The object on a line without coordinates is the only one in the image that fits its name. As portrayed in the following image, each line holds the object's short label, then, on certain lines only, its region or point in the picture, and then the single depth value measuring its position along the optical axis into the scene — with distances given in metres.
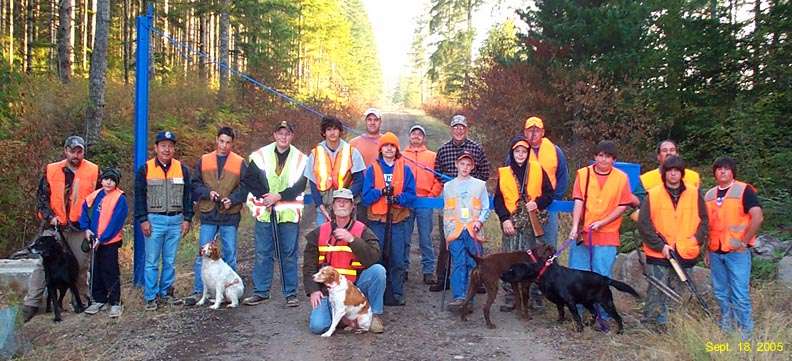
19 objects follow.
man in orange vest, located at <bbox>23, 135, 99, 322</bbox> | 6.78
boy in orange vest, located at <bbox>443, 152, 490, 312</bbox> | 6.82
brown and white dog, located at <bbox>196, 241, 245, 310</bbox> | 6.77
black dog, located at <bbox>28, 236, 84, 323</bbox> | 6.48
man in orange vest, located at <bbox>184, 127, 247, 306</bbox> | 7.05
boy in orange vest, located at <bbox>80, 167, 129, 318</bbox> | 6.79
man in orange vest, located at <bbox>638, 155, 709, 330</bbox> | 5.71
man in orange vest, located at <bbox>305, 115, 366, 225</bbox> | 7.09
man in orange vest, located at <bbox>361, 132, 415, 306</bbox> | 7.11
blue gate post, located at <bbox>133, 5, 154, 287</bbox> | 7.47
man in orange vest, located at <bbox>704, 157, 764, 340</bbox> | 5.54
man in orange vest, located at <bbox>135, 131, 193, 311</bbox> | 6.92
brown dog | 6.19
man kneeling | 5.98
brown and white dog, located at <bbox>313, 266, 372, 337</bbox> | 5.71
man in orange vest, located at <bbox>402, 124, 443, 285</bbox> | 8.10
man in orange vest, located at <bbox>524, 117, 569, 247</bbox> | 6.84
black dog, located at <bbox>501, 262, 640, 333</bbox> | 5.97
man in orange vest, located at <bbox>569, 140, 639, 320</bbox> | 6.25
